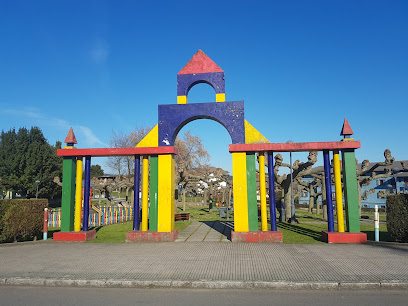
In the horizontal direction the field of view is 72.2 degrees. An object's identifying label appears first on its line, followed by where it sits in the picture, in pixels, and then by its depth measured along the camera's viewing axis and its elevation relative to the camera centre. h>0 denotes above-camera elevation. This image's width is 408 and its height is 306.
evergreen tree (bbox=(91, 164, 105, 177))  87.81 +5.77
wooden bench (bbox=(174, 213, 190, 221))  17.91 -1.92
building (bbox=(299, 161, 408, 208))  44.53 -0.32
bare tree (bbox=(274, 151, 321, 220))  16.31 +0.59
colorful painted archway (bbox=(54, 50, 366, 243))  9.96 +0.81
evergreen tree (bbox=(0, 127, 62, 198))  40.22 +3.93
